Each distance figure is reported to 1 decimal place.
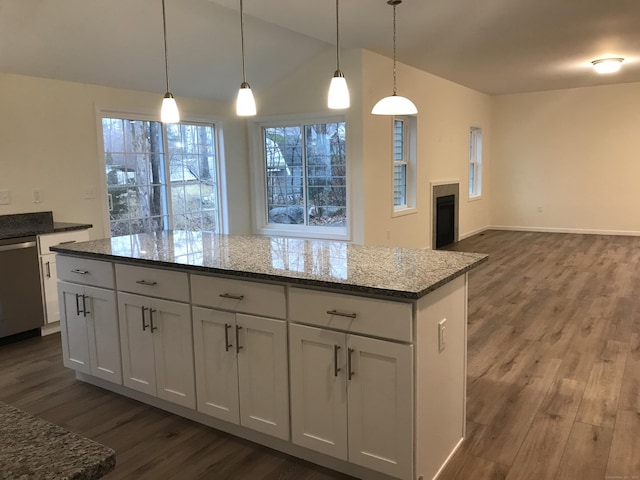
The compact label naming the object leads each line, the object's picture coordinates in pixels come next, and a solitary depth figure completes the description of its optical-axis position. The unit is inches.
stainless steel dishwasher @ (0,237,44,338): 157.9
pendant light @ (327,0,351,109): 112.7
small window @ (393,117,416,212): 280.2
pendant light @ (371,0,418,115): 145.6
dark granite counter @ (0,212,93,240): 165.0
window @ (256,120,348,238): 256.2
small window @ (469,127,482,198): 386.6
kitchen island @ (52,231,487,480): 81.7
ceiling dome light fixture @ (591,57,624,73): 267.0
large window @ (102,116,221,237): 212.7
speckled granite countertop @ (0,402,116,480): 32.6
